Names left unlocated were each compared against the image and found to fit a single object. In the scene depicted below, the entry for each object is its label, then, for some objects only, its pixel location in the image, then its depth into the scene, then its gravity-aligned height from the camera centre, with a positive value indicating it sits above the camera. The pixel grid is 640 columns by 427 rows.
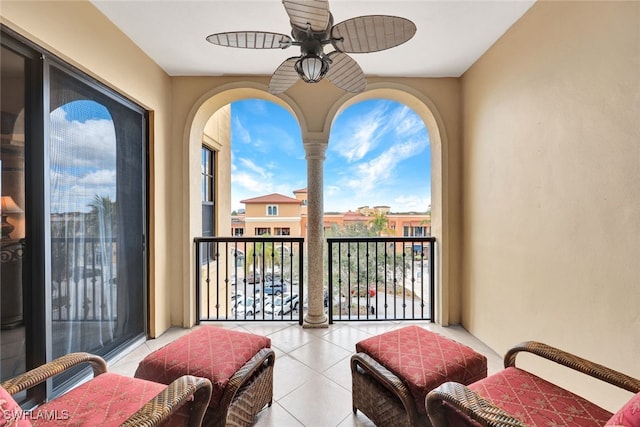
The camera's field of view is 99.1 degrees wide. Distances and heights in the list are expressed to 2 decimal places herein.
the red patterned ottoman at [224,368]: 1.29 -0.81
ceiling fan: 1.24 +0.88
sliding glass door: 1.57 +0.00
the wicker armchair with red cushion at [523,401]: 1.00 -0.79
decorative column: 2.94 -0.27
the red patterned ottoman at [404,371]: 1.29 -0.82
